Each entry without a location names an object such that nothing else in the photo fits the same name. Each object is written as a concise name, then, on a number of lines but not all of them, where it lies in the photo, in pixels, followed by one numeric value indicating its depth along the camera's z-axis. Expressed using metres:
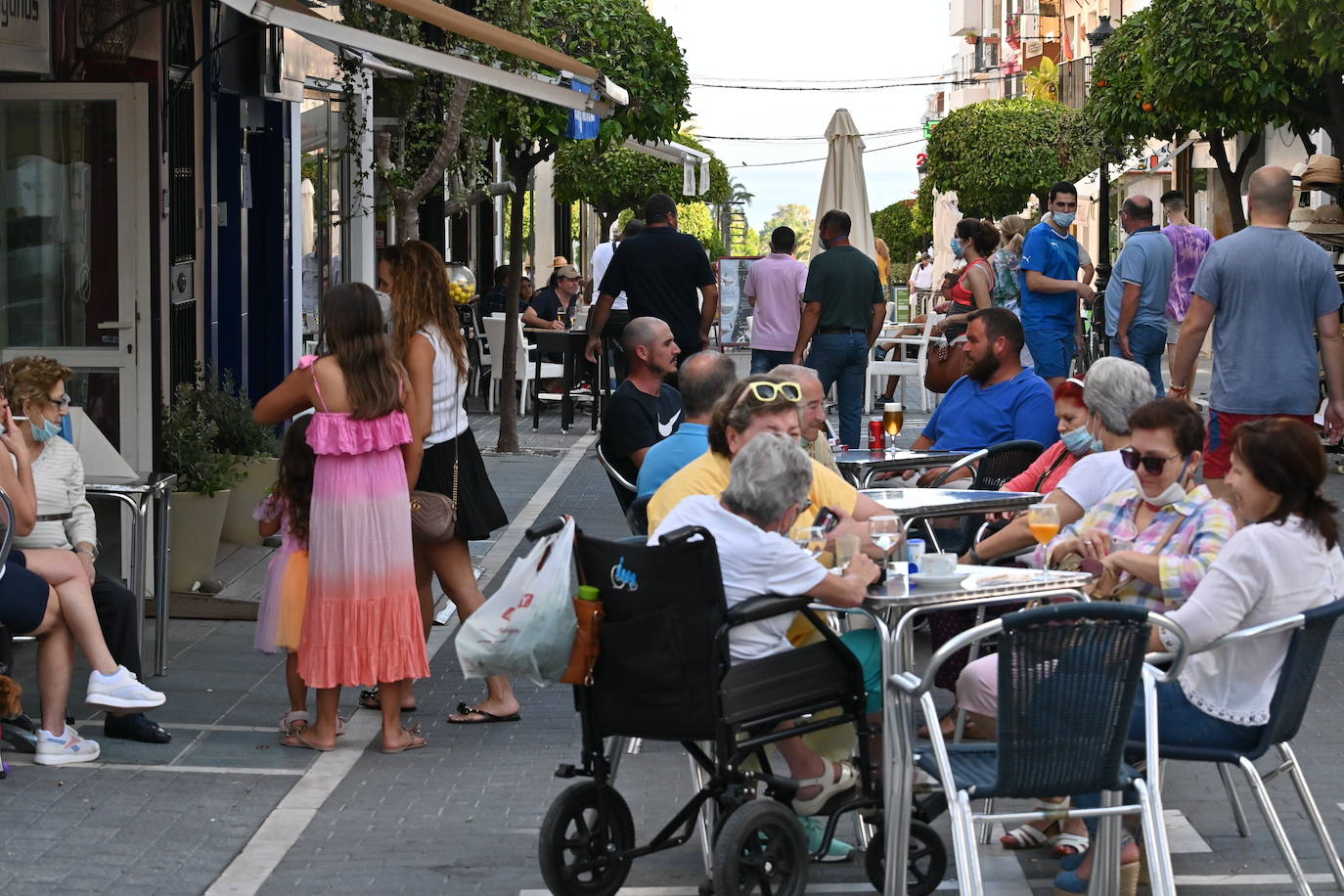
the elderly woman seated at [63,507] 11.27
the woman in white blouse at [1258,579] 7.98
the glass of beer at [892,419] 14.61
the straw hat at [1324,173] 27.81
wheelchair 8.04
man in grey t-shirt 13.69
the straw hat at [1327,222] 27.34
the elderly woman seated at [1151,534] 8.70
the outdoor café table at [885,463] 13.65
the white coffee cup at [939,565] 8.97
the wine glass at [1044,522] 9.30
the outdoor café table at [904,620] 7.96
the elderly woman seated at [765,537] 8.30
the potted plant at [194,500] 15.55
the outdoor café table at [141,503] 12.00
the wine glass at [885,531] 9.09
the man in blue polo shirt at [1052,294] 22.39
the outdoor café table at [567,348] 29.19
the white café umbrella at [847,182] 31.39
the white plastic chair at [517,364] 30.85
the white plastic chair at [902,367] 30.30
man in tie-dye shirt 25.44
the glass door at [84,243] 15.40
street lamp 46.98
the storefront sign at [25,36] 14.76
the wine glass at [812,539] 9.05
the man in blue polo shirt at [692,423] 11.33
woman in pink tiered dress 11.10
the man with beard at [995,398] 13.76
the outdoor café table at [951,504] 11.15
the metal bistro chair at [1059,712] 7.26
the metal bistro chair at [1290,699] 7.89
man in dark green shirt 22.57
